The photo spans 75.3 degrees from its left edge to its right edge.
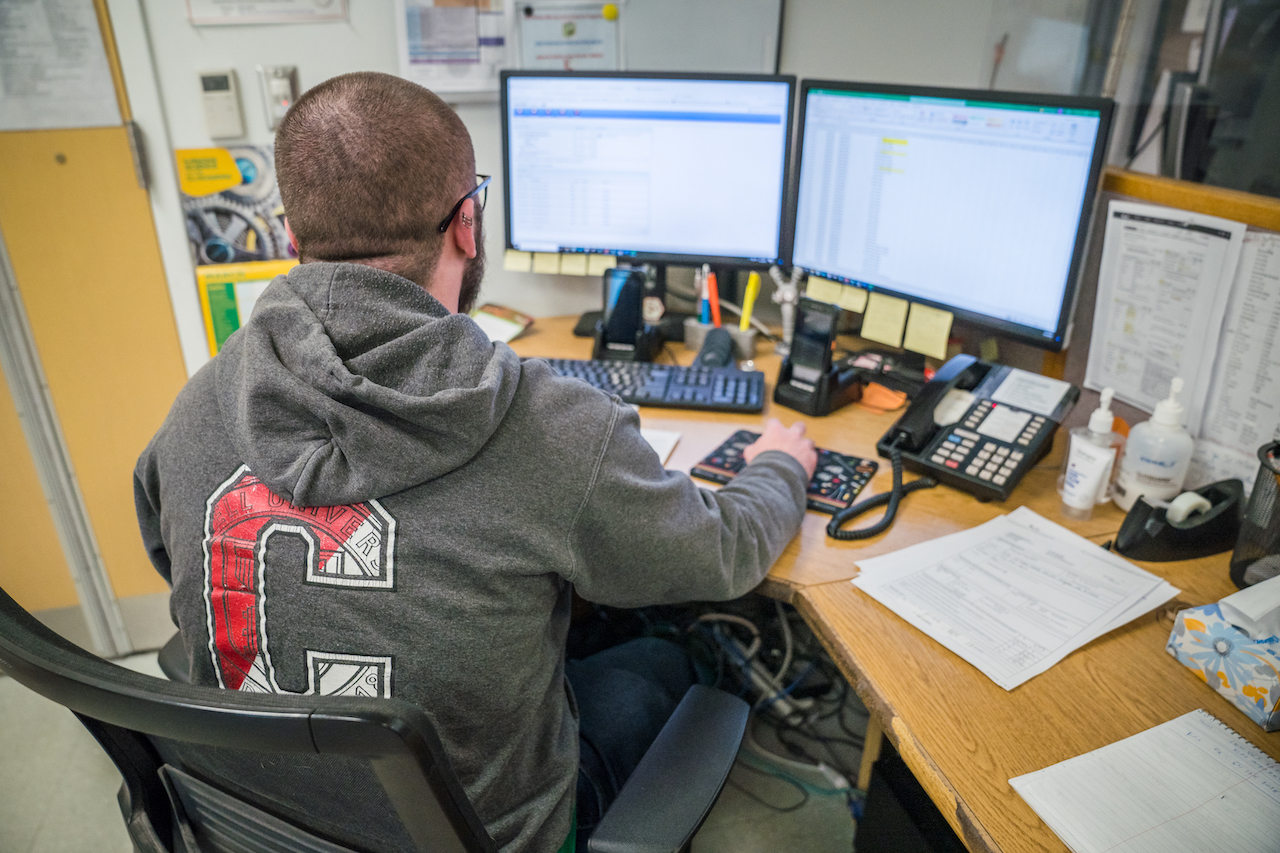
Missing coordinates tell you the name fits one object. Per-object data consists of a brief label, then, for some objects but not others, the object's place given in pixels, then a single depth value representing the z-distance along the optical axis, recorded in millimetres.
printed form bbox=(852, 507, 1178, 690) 925
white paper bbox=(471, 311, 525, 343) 1784
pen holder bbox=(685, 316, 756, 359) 1726
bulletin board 1661
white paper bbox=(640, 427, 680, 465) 1323
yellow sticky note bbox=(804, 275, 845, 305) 1605
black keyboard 1470
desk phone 1204
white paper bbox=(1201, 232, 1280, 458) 1068
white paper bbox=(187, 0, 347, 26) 1585
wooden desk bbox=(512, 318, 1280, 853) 772
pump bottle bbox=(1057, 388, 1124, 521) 1126
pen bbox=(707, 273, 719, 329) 1757
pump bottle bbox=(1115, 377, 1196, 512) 1104
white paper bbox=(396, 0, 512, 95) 1648
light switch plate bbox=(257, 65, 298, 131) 1646
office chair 493
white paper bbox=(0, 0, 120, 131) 1534
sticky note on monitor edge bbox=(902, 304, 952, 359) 1438
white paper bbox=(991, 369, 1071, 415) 1248
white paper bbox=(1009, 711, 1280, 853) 710
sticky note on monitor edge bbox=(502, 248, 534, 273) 1767
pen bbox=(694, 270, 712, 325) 1775
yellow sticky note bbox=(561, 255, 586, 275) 1741
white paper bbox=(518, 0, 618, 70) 1678
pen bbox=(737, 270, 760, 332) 1708
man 768
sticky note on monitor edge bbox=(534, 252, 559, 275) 1752
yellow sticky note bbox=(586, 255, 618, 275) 1736
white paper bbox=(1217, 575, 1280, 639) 846
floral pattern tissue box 820
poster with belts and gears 1696
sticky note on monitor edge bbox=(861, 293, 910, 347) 1507
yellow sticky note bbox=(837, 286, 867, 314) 1563
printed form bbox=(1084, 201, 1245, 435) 1133
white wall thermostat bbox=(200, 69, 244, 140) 1631
